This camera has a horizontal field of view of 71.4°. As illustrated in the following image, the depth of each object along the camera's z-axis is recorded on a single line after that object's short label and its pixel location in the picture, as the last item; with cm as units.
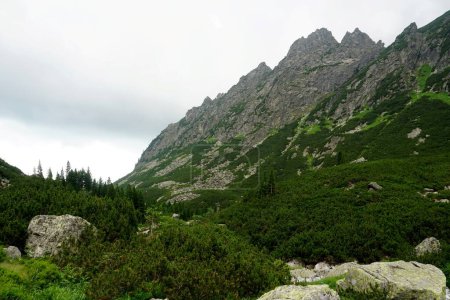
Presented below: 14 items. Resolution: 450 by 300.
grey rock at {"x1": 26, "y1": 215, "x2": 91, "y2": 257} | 2508
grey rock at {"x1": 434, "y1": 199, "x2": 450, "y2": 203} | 3866
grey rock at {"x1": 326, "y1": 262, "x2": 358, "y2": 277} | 2237
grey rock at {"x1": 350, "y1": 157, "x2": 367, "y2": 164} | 8344
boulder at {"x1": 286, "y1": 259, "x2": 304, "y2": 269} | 3196
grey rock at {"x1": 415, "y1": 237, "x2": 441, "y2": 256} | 2458
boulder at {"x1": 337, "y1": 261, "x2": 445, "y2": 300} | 1202
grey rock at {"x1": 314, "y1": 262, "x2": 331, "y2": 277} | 2610
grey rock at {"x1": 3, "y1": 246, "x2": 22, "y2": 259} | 2197
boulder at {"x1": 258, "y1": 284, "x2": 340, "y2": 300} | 1078
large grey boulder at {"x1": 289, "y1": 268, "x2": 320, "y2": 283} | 2378
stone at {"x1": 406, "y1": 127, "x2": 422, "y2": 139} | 8578
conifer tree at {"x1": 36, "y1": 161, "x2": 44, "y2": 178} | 11963
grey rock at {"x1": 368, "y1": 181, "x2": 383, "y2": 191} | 4618
